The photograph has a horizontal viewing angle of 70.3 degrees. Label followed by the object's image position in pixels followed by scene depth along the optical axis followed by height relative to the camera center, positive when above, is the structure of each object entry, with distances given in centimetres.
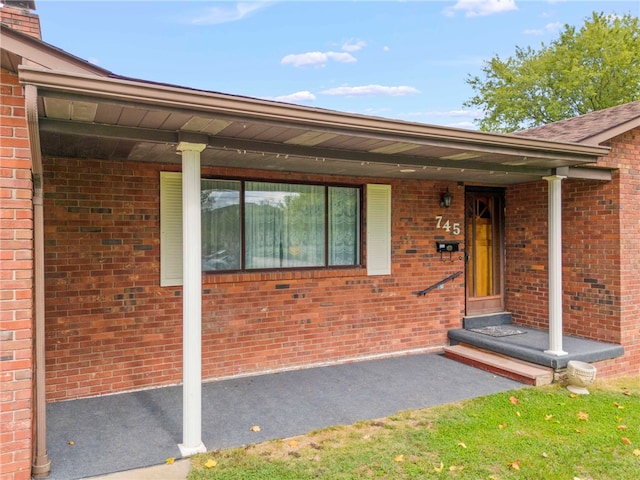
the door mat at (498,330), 688 -135
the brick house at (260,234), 322 +14
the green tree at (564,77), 2019 +809
